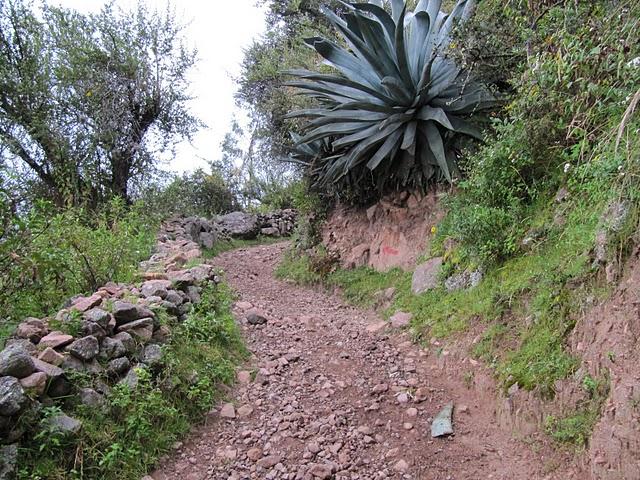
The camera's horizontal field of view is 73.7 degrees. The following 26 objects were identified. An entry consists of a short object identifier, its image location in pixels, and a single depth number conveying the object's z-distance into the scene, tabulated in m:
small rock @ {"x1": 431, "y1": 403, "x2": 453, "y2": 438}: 2.29
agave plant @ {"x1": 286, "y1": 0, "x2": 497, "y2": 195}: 3.98
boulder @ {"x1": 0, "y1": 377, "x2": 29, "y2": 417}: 1.82
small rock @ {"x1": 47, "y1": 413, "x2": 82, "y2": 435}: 1.96
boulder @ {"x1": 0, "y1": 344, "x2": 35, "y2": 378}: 1.94
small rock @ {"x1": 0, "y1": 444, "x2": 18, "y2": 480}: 1.74
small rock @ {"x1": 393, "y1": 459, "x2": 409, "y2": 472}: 2.09
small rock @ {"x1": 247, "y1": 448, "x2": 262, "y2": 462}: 2.22
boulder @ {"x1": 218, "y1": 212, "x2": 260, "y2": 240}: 9.77
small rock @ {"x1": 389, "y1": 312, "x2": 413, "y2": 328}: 3.58
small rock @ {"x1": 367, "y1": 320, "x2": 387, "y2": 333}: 3.69
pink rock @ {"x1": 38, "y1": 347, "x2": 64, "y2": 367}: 2.19
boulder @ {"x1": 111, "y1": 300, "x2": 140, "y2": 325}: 2.65
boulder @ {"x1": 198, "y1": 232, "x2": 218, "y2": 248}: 8.32
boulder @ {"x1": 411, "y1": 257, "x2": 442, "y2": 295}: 3.82
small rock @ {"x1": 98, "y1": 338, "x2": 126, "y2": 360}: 2.42
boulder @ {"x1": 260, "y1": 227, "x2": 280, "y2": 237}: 10.25
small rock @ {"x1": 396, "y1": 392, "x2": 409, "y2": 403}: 2.60
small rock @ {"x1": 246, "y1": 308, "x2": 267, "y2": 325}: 3.83
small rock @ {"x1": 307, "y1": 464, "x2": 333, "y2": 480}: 2.04
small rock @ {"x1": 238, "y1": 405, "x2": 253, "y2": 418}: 2.58
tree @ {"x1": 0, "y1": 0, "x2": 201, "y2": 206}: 6.36
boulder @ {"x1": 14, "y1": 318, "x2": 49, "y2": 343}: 2.36
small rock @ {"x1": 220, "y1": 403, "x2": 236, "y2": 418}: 2.56
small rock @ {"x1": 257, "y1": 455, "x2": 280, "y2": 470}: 2.15
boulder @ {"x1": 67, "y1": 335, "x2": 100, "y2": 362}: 2.29
